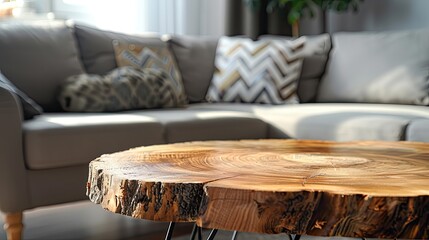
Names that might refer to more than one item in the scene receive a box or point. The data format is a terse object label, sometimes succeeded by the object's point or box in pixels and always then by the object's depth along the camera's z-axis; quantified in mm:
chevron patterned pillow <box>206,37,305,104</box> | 3512
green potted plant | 4281
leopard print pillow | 2934
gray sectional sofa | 2354
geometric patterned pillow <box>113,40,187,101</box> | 3295
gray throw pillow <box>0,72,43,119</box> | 2505
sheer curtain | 3957
